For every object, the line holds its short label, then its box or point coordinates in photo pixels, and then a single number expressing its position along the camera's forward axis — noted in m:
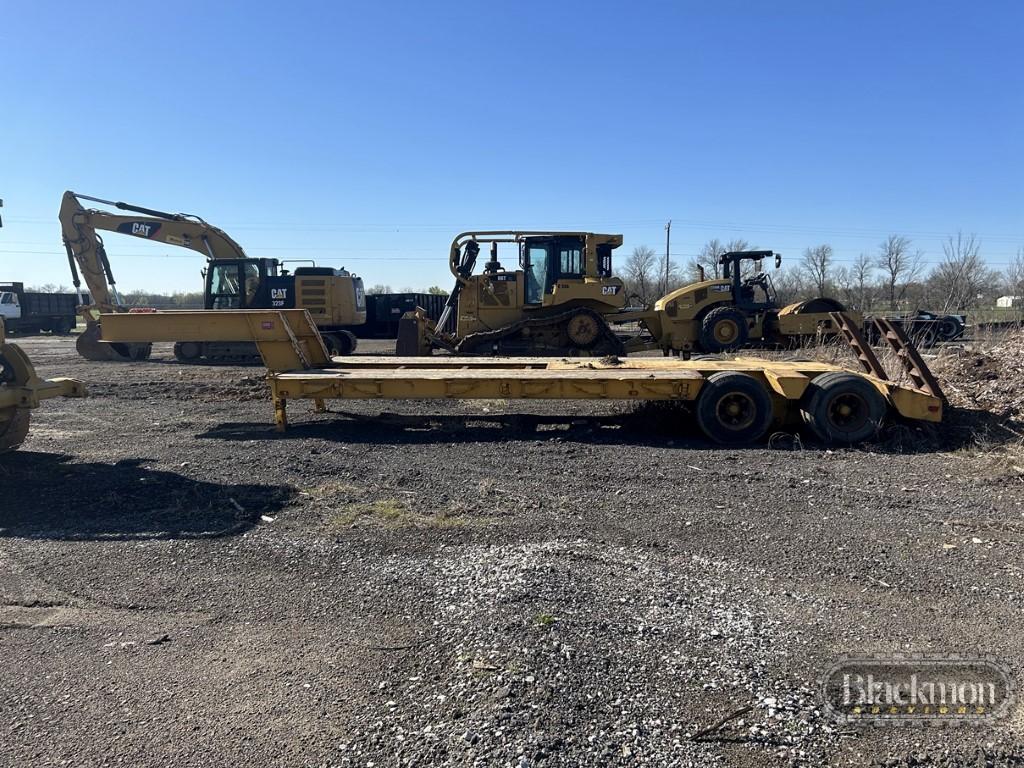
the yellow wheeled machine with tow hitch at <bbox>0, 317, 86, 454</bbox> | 6.82
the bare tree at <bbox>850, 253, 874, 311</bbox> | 27.87
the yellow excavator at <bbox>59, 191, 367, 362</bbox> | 18.59
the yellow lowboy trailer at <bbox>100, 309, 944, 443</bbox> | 7.58
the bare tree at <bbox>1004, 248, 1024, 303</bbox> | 20.16
